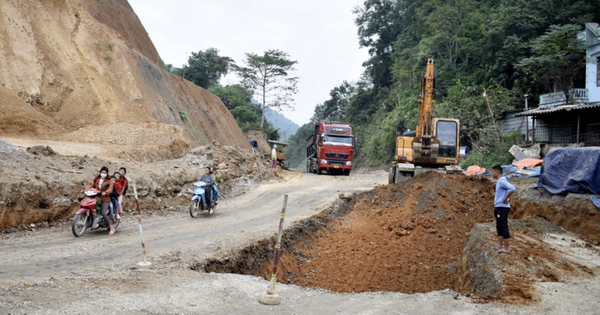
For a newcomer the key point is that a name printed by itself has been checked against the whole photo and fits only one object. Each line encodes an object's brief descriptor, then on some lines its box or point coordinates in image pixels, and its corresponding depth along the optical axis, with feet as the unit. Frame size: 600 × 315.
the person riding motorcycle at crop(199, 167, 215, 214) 44.47
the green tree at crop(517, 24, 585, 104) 96.68
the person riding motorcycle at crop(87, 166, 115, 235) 33.12
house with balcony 76.89
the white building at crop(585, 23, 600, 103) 89.76
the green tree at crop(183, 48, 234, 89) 184.38
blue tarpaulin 35.01
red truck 99.66
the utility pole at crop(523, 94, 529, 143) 94.03
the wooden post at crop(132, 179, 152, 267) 23.86
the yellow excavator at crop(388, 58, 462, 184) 59.98
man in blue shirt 26.78
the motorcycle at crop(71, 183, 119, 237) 31.73
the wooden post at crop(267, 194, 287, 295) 19.71
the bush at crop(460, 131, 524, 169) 87.11
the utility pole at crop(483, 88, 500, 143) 94.27
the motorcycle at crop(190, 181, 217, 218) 43.19
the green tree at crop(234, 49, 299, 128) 174.60
